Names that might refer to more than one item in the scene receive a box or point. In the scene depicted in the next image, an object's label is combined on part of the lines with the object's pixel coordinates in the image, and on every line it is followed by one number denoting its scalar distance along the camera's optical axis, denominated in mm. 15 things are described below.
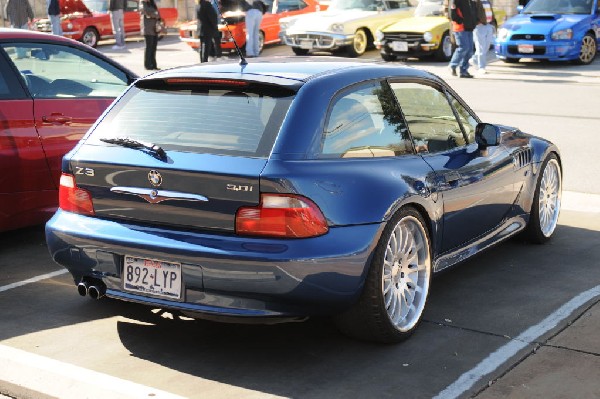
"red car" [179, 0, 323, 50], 26219
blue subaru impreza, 21083
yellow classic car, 22891
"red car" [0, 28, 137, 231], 7727
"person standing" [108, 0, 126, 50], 29766
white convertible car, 24750
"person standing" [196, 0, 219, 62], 22359
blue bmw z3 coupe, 5129
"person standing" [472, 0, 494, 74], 20562
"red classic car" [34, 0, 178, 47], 29578
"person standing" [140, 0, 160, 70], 22672
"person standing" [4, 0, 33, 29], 22812
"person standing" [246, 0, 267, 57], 25422
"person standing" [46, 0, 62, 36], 27578
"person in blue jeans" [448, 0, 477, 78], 19469
